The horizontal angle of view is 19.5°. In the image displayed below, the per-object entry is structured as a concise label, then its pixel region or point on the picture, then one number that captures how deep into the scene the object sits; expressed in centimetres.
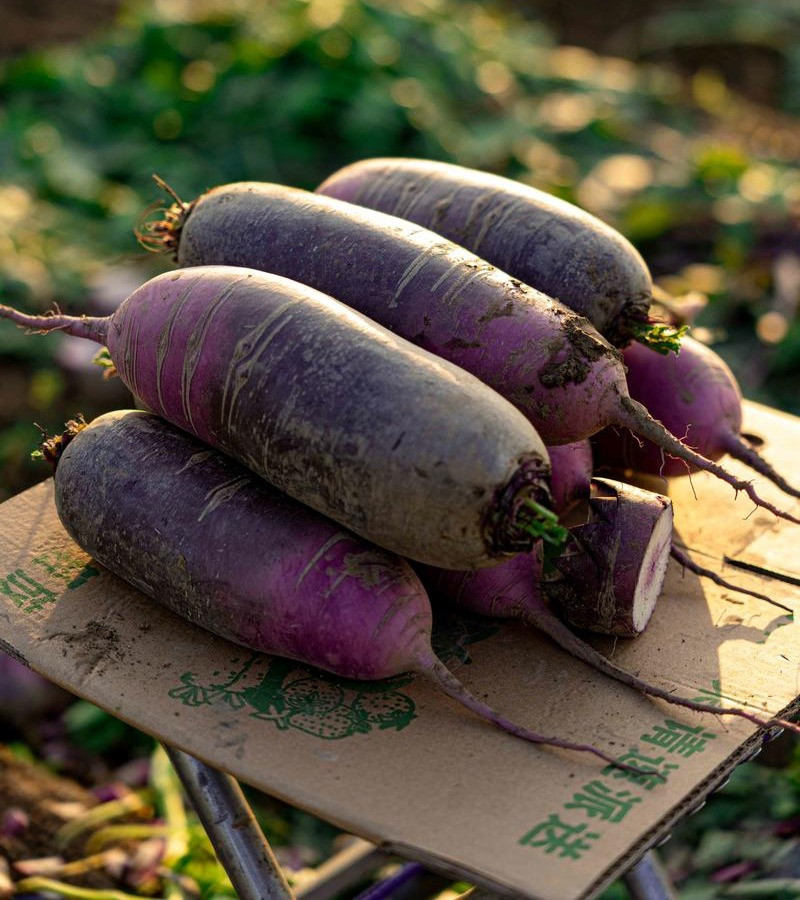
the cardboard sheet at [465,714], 90
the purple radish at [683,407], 107
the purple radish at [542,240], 104
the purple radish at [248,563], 96
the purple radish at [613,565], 98
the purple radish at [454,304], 98
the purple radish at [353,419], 93
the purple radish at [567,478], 102
